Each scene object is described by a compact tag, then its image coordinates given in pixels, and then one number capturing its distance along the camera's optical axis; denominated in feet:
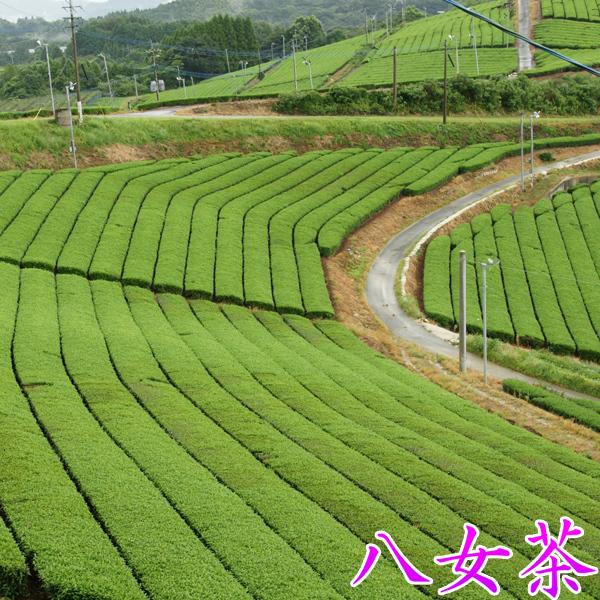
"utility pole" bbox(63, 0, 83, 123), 236.02
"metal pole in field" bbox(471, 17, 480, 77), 426.39
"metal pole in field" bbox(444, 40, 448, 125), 281.13
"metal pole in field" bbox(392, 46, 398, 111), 299.03
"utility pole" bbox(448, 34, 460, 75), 423.19
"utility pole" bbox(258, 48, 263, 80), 483.92
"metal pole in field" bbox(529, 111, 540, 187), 256.34
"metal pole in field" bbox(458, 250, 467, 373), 128.06
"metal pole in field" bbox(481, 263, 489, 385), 126.43
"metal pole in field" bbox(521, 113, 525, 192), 245.45
